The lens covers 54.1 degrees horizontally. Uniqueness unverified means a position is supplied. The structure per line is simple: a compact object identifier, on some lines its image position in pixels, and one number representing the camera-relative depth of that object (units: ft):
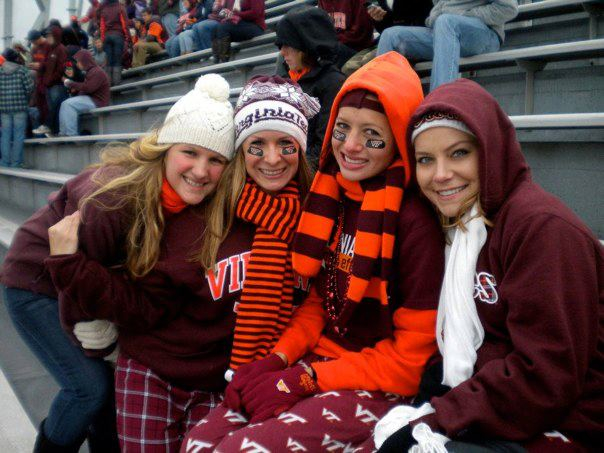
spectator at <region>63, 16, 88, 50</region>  28.48
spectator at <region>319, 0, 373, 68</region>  14.16
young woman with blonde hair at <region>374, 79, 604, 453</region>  4.05
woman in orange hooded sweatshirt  5.13
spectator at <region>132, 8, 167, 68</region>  30.66
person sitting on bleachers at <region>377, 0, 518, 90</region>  11.14
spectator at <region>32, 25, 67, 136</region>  25.88
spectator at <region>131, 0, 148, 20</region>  32.91
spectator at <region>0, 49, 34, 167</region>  25.55
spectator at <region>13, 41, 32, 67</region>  33.81
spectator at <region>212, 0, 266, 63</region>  20.40
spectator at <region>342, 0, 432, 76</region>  12.60
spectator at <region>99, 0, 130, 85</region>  27.61
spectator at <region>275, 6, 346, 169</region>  10.80
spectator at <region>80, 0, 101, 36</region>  28.99
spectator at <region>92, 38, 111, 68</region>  29.06
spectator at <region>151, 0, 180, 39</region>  30.99
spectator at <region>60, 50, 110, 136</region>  25.04
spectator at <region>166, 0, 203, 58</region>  26.50
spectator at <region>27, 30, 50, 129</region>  26.23
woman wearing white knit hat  6.36
